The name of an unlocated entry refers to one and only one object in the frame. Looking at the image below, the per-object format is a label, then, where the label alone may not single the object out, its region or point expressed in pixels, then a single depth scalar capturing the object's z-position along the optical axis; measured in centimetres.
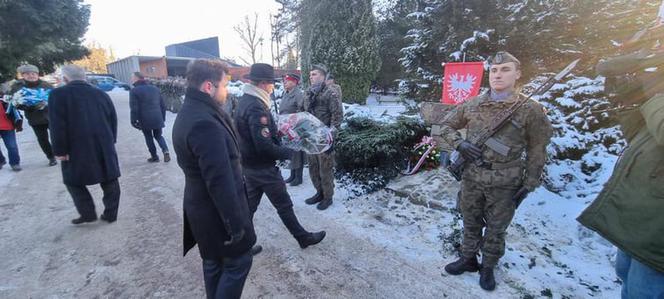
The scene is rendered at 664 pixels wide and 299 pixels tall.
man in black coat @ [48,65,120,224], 343
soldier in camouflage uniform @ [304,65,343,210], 426
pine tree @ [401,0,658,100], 441
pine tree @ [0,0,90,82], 1198
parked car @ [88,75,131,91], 2807
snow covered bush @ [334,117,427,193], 499
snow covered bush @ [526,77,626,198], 399
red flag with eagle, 423
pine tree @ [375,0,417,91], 1521
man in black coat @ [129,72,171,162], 611
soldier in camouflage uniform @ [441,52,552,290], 238
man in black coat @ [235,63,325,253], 278
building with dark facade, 3753
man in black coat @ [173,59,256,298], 177
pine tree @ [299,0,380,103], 1138
